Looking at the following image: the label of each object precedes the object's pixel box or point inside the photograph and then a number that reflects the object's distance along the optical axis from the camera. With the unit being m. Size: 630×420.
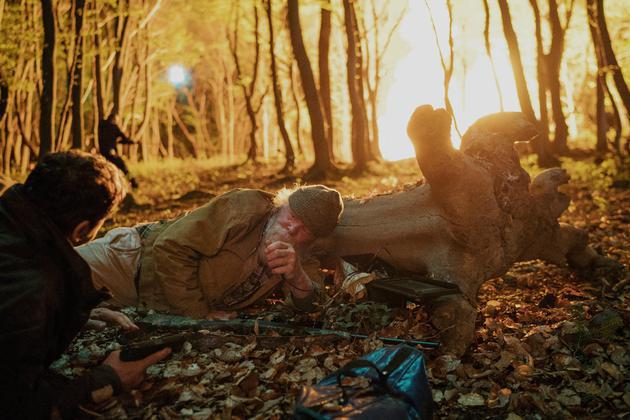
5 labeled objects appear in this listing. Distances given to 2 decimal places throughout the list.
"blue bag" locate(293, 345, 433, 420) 2.56
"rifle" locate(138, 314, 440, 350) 4.09
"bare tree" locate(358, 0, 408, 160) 22.95
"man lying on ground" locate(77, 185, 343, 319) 4.12
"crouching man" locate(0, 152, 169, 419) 2.47
